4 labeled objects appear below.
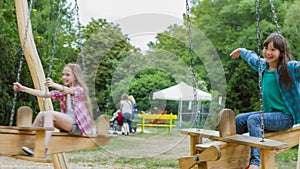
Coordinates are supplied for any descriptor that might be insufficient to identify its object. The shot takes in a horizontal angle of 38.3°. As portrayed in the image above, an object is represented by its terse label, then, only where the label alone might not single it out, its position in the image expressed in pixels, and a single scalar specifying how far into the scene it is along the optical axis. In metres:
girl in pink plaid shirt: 3.38
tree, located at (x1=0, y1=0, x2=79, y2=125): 9.50
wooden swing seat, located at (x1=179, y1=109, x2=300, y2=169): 2.62
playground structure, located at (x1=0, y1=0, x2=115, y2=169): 3.17
